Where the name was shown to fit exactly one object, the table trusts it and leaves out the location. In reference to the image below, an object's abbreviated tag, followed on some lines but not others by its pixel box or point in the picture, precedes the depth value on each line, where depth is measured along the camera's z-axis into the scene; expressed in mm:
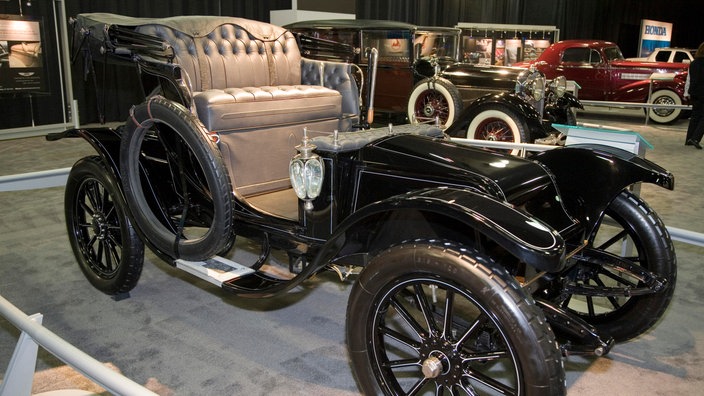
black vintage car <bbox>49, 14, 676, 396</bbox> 1838
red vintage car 10500
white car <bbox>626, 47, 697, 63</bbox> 11438
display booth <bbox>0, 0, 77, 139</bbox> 8148
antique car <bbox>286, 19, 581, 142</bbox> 6086
